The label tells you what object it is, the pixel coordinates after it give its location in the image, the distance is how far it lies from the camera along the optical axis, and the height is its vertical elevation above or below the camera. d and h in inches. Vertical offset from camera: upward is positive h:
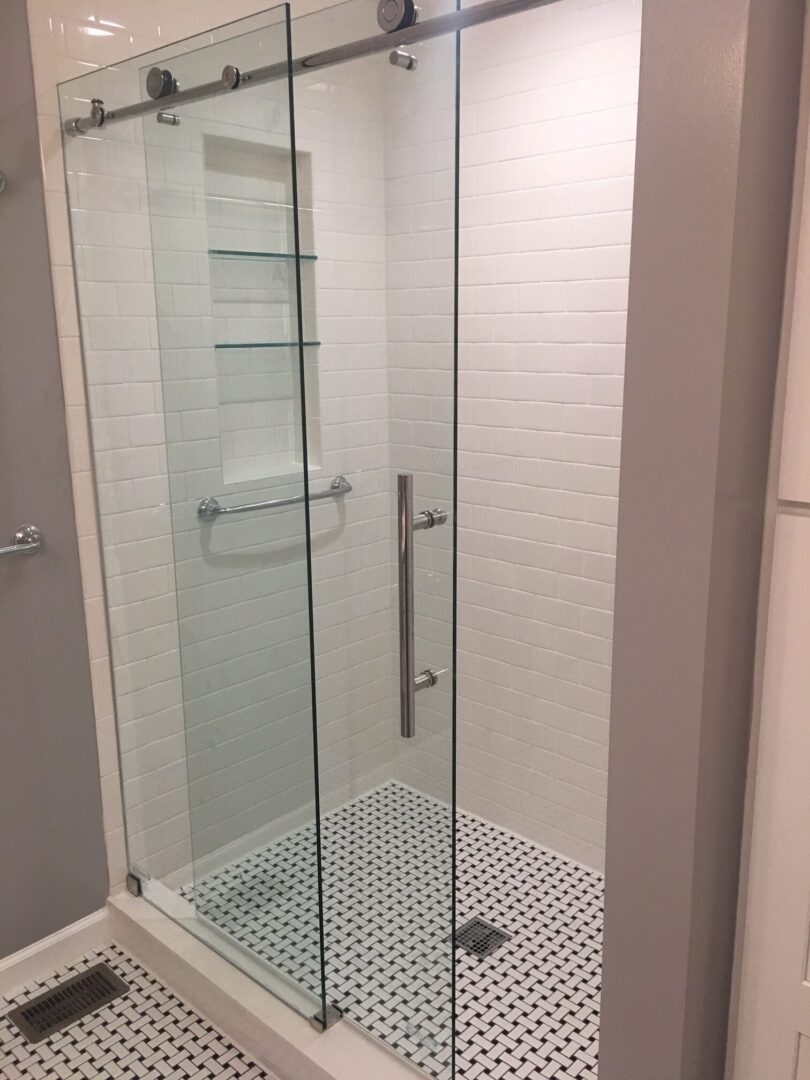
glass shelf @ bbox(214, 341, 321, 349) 73.1 -0.1
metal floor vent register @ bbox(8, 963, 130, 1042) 79.7 -60.2
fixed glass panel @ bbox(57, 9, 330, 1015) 74.5 -13.2
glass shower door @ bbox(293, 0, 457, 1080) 65.0 -14.0
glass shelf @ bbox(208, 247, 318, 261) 74.4 +7.4
